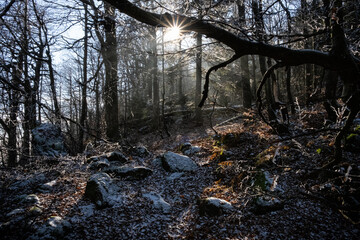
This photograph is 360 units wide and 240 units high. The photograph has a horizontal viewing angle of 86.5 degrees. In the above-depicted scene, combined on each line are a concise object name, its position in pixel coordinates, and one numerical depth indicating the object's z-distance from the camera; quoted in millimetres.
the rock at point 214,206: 4039
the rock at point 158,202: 4465
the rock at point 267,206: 3855
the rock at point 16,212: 3691
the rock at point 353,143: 4592
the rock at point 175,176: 6095
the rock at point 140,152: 8363
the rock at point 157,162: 7098
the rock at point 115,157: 7347
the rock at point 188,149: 7906
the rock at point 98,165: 6575
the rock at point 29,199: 4188
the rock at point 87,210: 4026
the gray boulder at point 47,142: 7625
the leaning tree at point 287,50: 1958
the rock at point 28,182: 5044
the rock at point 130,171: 6043
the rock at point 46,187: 4846
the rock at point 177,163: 6463
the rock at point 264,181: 4240
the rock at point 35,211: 3714
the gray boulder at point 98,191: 4387
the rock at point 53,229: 3252
